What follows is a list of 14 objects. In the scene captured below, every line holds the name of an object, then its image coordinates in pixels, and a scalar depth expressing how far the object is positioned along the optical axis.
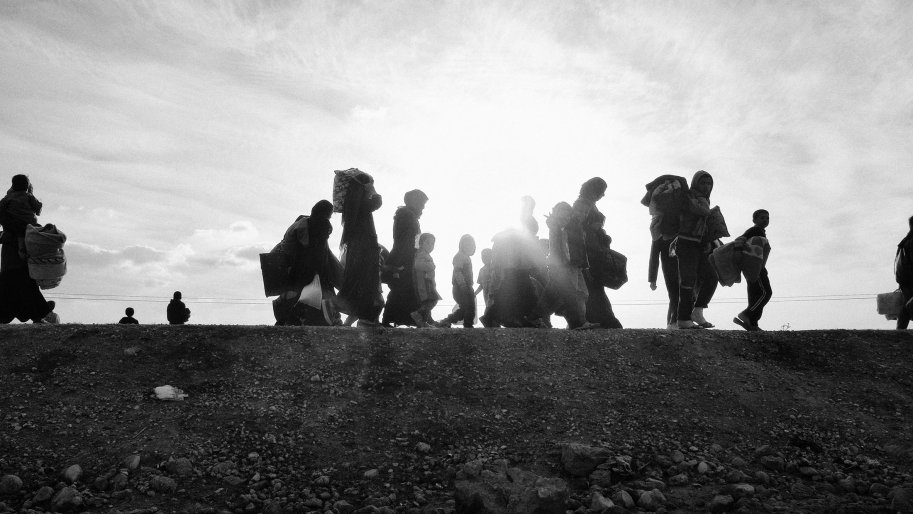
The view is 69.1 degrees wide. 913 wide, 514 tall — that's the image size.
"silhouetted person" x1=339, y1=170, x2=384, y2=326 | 8.85
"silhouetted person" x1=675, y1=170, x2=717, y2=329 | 9.12
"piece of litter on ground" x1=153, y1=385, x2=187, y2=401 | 5.82
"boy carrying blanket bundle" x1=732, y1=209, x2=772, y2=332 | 9.22
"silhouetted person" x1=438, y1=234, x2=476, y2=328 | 10.58
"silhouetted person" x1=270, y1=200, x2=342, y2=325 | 8.81
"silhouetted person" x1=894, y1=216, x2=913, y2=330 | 9.58
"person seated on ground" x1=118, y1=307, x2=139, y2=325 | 11.50
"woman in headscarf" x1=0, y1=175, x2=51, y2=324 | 8.62
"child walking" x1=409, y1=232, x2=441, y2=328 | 9.45
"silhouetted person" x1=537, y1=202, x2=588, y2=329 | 9.17
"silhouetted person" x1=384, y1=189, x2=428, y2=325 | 9.42
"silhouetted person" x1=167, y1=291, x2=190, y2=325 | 12.95
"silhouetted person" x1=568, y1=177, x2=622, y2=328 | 9.47
